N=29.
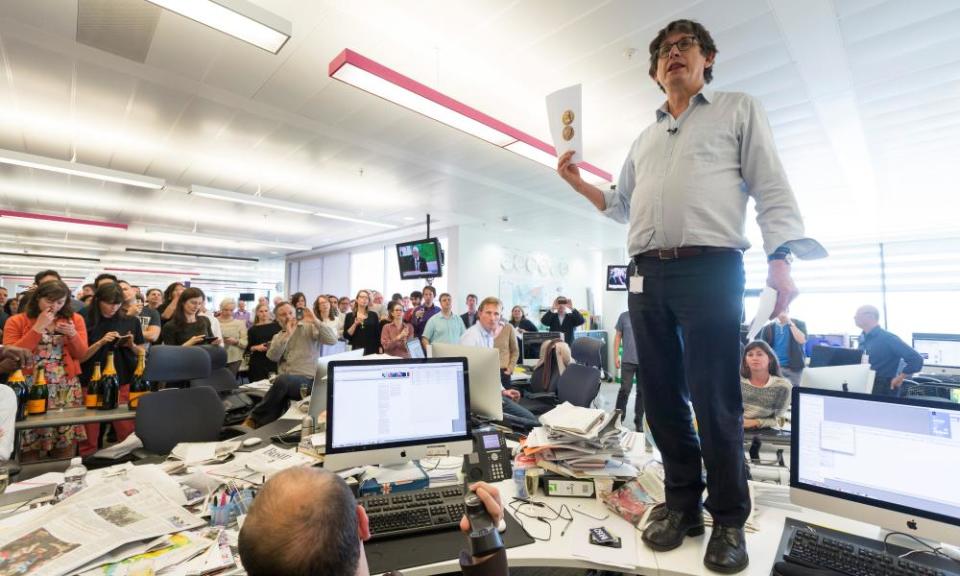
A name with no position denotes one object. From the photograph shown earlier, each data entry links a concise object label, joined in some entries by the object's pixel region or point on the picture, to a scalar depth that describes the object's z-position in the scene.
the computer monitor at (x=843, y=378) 2.35
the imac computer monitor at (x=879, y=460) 1.11
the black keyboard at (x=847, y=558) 1.04
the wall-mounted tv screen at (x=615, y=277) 7.30
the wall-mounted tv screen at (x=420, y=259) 7.05
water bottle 1.44
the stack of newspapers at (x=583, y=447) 1.56
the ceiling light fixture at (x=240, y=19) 2.14
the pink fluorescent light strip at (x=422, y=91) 2.46
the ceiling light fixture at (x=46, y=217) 6.57
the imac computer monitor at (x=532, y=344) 5.44
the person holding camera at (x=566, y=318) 7.41
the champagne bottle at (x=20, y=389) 2.46
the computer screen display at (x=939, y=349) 4.68
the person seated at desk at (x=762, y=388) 2.65
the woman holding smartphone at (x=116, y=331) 3.29
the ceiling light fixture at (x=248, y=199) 5.30
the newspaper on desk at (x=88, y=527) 1.03
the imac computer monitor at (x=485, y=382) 2.11
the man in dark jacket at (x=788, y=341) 5.04
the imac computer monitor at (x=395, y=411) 1.55
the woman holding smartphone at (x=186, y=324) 4.17
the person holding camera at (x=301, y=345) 3.88
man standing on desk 1.12
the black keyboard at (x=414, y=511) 1.28
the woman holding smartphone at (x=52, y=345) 2.82
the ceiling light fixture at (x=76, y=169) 4.23
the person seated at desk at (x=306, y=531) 0.67
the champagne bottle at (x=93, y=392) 2.76
